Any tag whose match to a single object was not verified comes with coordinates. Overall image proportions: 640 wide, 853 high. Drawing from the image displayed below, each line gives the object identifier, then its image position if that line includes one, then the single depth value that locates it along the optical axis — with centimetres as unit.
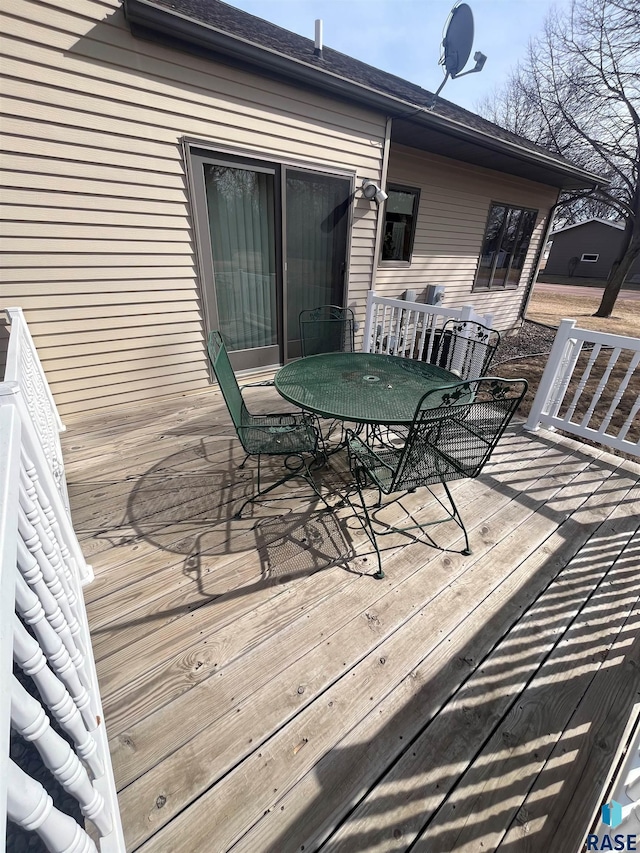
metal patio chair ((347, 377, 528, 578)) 156
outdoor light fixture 400
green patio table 184
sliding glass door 328
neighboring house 2338
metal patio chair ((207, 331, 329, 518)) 188
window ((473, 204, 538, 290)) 695
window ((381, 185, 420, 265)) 522
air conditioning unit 619
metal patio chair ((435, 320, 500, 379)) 294
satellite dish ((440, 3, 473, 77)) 354
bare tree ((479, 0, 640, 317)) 845
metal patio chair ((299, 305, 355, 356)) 385
